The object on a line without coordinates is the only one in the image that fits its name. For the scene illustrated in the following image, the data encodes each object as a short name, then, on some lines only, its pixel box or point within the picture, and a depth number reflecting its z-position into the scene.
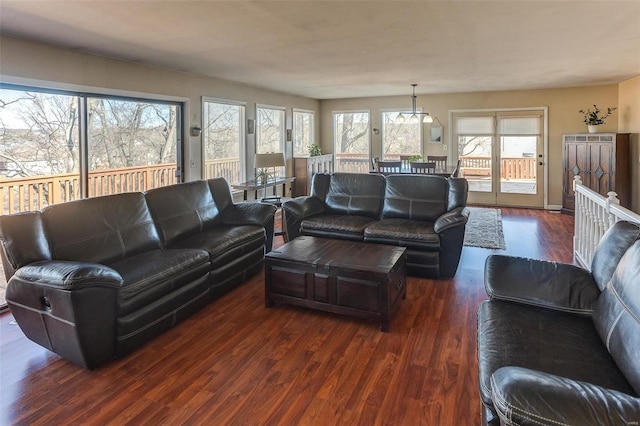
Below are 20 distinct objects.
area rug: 5.55
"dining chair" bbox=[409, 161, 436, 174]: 6.52
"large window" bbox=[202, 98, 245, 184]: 6.38
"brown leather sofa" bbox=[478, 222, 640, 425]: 1.28
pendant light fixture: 7.40
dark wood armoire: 6.94
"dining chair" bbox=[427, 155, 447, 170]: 7.39
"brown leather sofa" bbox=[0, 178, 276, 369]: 2.47
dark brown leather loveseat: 4.14
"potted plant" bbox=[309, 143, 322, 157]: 9.29
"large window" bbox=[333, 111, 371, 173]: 9.67
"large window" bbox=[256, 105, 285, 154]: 7.65
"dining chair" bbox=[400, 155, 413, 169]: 6.91
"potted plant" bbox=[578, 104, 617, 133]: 7.50
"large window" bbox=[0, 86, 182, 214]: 3.92
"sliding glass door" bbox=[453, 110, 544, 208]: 8.36
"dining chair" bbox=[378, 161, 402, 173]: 6.81
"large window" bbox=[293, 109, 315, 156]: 9.04
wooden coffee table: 3.07
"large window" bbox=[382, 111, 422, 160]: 9.22
